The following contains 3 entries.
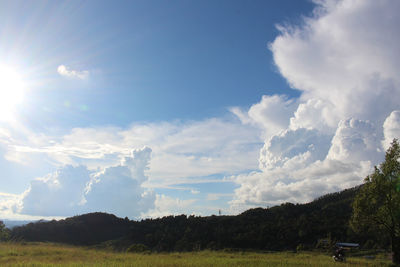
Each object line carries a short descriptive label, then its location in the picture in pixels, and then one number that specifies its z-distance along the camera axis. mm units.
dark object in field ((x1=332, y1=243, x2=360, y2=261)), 29312
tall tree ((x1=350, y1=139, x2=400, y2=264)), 30125
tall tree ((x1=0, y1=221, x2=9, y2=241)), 35312
